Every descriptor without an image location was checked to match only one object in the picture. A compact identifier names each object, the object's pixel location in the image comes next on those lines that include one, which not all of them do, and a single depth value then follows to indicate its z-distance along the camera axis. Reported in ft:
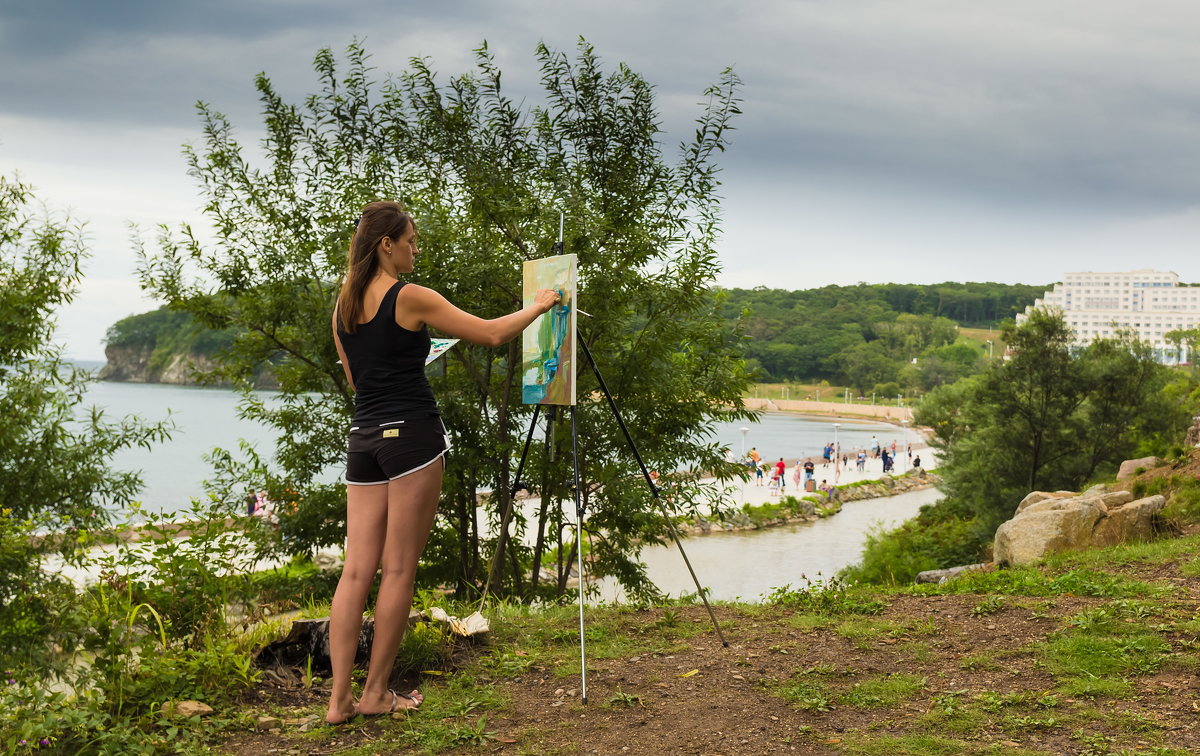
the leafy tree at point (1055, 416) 81.71
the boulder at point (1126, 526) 30.01
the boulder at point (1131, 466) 47.14
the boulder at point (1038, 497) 42.06
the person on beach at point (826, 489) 144.36
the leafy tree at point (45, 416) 30.76
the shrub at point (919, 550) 71.92
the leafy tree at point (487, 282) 28.55
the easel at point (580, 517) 14.19
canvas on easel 16.20
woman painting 12.40
